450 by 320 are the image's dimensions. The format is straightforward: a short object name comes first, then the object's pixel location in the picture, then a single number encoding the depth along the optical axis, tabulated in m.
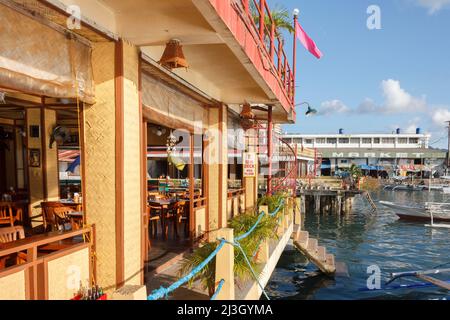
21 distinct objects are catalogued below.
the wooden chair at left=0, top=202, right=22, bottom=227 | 7.77
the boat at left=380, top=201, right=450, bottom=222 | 26.39
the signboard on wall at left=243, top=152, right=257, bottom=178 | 10.88
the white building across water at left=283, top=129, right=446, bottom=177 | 66.12
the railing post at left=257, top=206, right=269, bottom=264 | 6.91
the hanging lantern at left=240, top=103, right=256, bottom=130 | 9.66
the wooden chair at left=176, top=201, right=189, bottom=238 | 9.31
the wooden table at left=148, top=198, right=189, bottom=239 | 9.02
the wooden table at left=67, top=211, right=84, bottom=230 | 6.91
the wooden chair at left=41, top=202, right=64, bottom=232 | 7.36
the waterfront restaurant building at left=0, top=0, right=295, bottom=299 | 3.61
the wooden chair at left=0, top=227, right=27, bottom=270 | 4.77
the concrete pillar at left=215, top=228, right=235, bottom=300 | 4.31
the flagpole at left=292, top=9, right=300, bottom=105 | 10.45
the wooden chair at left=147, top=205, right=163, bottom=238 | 9.09
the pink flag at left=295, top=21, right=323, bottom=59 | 11.02
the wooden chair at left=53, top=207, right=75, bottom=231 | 7.18
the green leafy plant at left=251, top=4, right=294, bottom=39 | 18.14
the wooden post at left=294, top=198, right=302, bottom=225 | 13.89
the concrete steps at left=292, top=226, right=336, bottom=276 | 12.41
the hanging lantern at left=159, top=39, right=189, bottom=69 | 4.72
